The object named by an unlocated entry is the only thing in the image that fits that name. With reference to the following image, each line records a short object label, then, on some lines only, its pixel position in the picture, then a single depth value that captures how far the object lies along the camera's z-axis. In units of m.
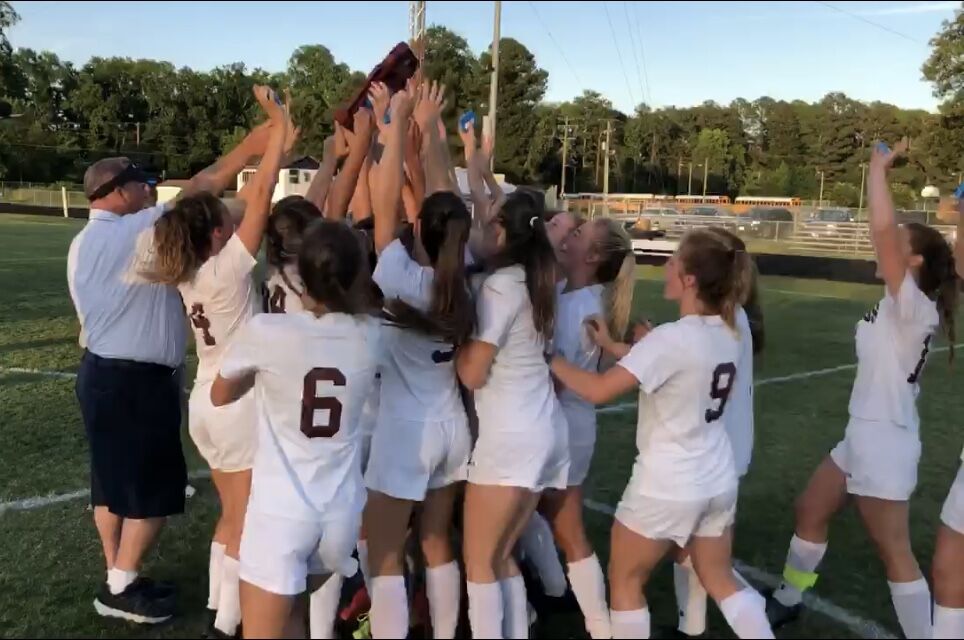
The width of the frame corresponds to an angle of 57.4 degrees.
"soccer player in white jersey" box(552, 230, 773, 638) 3.32
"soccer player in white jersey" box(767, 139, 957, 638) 3.84
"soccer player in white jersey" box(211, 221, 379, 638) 2.92
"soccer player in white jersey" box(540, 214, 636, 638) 3.88
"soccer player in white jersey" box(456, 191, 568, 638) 3.42
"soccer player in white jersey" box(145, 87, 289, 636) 3.61
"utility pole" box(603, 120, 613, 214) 55.19
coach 4.02
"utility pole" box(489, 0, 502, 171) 37.28
